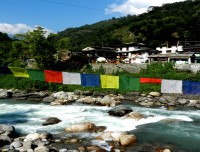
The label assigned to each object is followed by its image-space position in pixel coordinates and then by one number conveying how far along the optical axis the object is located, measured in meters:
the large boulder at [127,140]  16.17
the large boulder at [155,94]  32.78
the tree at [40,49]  42.38
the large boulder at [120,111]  22.70
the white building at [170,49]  56.91
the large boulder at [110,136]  16.88
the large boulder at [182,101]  29.55
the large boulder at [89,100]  29.48
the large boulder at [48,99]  30.52
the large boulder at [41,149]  14.40
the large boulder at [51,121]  20.33
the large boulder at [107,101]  28.23
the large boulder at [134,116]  21.81
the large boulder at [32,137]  16.56
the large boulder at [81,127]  18.70
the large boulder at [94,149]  15.07
